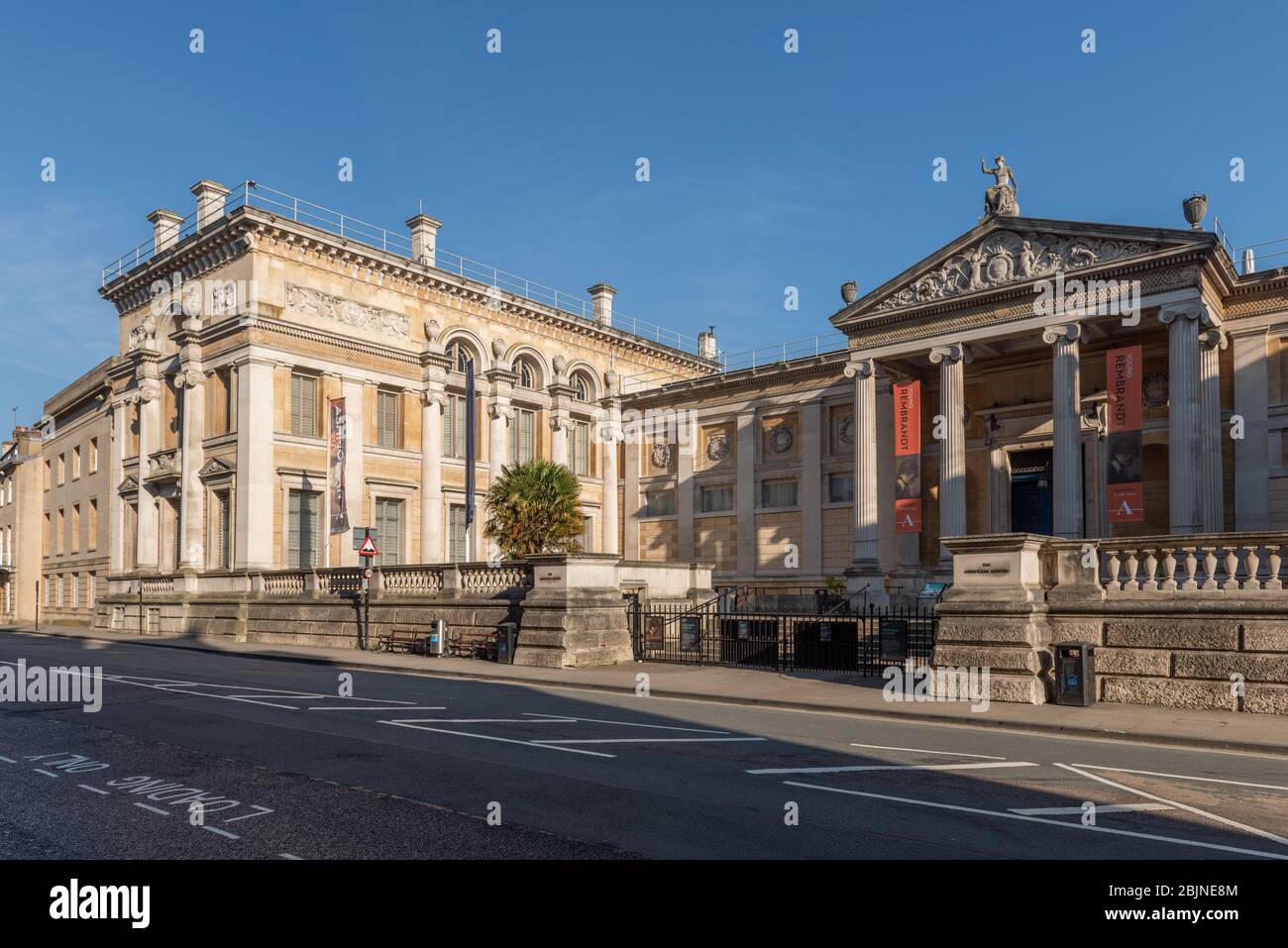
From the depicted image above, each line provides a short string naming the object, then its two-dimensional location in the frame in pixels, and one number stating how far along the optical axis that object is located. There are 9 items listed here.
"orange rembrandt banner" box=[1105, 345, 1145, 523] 30.14
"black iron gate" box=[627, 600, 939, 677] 21.28
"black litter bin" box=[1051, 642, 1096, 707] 15.45
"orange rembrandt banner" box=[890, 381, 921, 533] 35.88
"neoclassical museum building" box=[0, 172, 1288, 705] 31.38
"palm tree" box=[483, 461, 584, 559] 33.44
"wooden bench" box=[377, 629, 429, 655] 28.33
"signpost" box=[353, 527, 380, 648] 28.61
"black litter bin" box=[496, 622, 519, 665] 25.03
